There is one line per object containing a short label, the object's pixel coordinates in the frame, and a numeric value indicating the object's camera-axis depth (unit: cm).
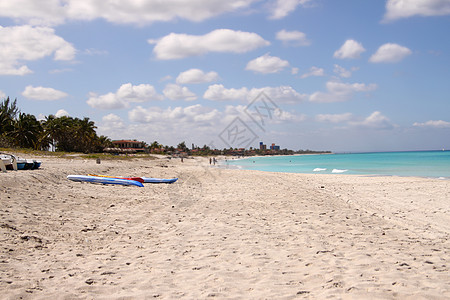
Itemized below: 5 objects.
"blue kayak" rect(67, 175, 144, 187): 1467
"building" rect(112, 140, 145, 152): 11056
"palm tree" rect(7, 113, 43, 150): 5225
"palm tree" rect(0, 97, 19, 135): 5077
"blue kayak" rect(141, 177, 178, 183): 1766
